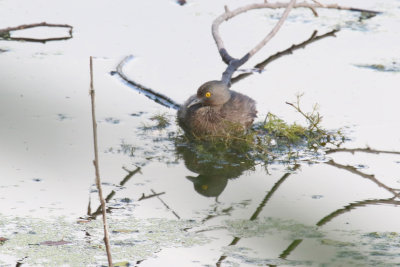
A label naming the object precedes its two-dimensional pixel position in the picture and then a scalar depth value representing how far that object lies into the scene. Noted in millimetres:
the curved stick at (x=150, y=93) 15241
